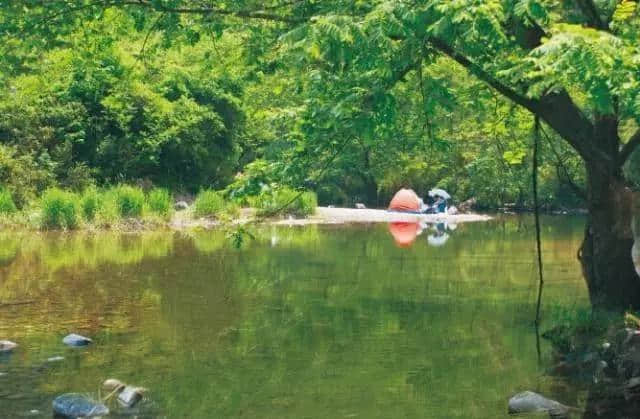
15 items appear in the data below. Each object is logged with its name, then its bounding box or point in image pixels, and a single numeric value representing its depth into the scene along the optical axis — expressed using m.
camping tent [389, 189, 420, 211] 43.50
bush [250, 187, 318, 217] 37.90
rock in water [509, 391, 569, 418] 9.52
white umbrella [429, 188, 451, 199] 43.46
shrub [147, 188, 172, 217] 32.50
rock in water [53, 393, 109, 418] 9.10
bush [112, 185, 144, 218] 31.33
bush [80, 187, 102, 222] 30.62
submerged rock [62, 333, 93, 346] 12.53
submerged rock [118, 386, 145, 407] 9.61
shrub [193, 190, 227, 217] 33.72
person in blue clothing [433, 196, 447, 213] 43.12
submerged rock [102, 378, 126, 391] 10.10
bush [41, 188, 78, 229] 29.80
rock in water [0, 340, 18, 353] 12.00
